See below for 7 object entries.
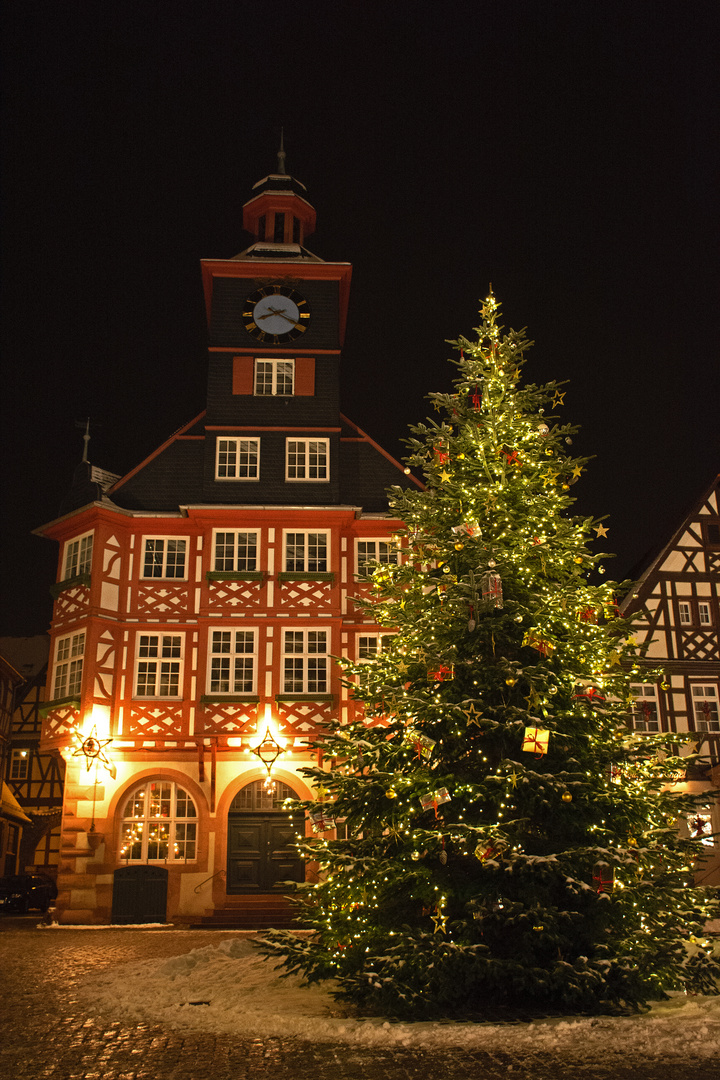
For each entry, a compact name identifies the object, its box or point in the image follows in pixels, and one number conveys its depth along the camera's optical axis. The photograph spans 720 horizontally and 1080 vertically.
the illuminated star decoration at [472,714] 10.64
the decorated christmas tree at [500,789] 9.66
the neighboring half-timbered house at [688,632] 28.08
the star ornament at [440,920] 9.87
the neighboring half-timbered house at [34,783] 39.94
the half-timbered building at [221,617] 22.97
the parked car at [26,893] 27.61
